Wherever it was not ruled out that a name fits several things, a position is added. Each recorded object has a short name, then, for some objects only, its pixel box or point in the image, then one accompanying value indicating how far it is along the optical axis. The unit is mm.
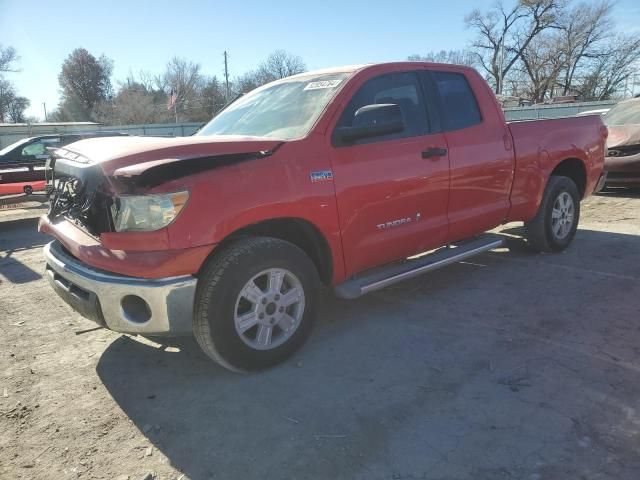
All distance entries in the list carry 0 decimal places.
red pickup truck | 2889
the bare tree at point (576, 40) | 47031
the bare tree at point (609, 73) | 48188
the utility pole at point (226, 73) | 58875
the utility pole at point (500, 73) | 52125
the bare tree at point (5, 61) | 48375
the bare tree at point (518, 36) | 48344
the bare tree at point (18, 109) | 75981
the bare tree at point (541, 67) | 50125
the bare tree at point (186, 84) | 64875
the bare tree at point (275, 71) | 63091
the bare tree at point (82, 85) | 71000
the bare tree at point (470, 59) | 55209
